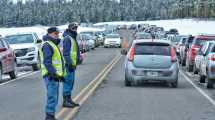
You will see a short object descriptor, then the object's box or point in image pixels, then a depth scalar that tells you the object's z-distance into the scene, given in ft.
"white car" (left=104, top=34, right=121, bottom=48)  226.89
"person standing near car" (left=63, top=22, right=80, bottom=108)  52.08
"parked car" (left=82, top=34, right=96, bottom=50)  194.76
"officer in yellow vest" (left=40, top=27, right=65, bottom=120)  42.39
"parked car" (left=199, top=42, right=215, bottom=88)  71.26
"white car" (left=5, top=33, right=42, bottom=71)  106.42
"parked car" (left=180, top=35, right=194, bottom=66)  116.76
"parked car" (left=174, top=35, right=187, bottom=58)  130.17
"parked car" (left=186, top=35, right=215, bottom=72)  103.96
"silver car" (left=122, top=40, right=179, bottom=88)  72.74
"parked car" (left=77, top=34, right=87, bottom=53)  168.57
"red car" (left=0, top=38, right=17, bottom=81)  82.58
